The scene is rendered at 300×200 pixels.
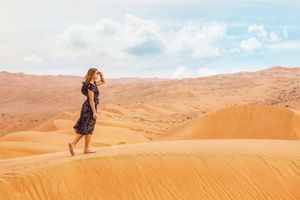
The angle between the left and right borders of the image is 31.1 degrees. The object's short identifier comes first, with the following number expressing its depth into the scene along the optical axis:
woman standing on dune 8.51
